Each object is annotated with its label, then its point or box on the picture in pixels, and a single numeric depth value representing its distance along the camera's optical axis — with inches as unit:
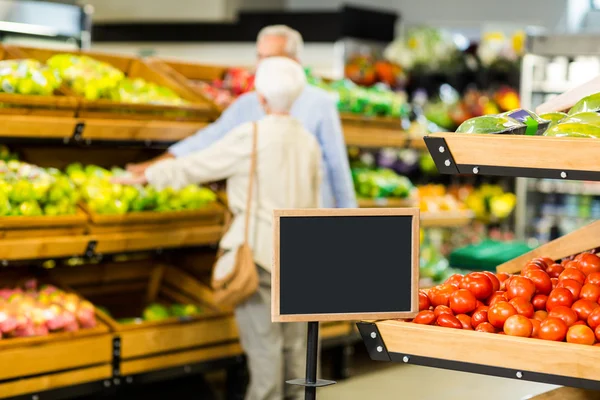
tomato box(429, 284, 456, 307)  97.5
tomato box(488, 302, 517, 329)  91.1
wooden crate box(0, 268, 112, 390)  157.9
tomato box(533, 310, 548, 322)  92.2
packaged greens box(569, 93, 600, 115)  96.1
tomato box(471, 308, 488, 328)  93.0
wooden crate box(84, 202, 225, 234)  172.9
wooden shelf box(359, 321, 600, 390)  83.7
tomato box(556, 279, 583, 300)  94.1
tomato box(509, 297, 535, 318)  91.7
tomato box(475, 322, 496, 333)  91.2
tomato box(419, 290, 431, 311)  97.2
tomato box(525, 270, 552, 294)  97.7
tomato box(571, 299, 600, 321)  89.8
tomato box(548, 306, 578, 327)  88.7
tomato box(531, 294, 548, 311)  95.3
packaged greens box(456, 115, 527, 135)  92.1
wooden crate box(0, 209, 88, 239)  160.1
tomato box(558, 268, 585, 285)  96.7
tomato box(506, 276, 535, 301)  94.6
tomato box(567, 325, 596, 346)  85.5
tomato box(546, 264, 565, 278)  104.0
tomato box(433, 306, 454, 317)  94.3
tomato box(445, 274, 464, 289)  99.7
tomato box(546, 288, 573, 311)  92.7
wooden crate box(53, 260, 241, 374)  177.6
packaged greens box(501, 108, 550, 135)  95.7
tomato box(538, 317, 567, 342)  86.8
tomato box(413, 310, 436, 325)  93.6
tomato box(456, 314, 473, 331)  93.1
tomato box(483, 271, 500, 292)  100.5
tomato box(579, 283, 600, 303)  92.5
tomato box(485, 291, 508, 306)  94.8
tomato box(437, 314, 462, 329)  92.4
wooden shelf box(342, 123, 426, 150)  235.6
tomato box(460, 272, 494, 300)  98.0
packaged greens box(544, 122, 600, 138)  87.9
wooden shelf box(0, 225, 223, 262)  161.5
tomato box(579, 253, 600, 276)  99.7
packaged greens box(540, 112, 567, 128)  101.6
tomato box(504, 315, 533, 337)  88.4
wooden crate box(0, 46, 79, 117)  165.9
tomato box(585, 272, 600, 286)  94.8
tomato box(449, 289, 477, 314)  95.0
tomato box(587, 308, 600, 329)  87.8
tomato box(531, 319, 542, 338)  88.7
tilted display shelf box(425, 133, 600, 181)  84.0
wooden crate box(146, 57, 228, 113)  212.4
